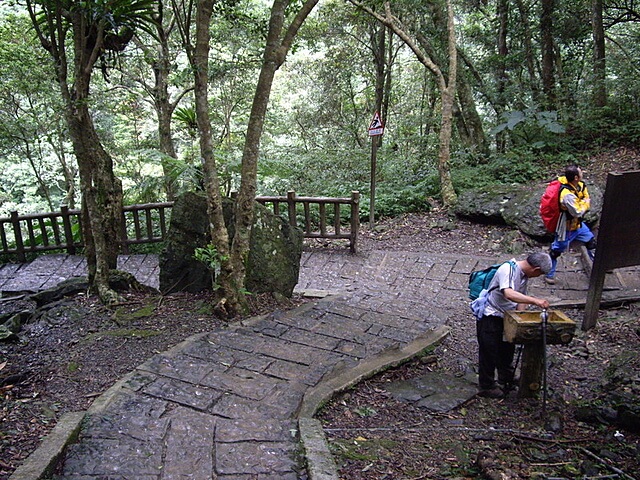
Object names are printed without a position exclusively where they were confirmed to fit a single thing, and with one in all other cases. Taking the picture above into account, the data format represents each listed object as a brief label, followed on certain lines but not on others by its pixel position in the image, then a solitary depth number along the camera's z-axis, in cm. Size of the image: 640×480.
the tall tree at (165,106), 938
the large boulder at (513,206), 842
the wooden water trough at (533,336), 366
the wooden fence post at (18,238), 866
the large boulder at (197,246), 570
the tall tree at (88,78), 491
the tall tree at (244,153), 473
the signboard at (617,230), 491
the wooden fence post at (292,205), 846
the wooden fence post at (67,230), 869
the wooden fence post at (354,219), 830
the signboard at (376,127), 882
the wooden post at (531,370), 387
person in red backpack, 619
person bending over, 376
